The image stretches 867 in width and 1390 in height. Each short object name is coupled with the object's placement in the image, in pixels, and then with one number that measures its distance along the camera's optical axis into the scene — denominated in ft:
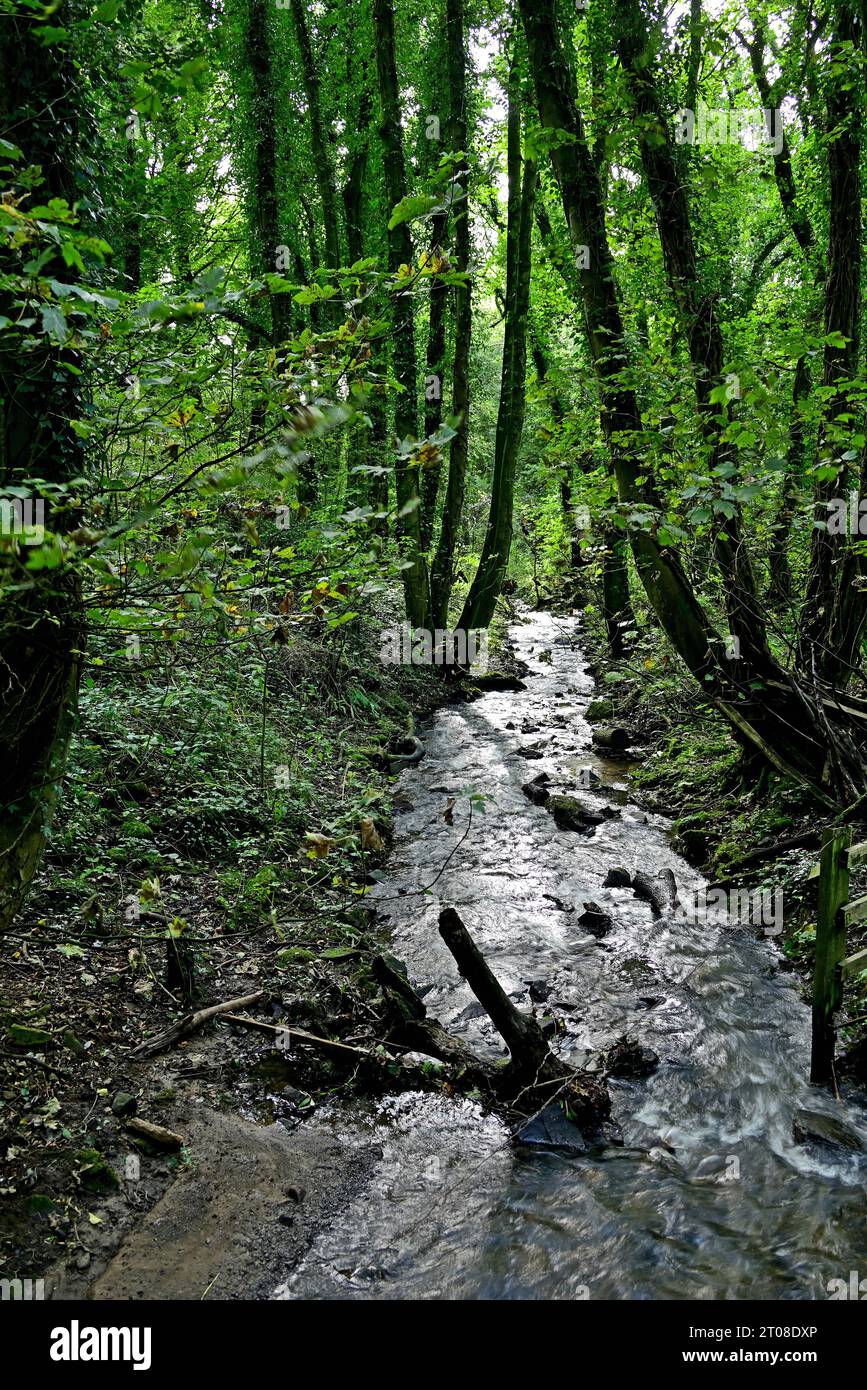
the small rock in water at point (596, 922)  24.22
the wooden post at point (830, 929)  15.44
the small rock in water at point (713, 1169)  15.12
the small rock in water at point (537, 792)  35.24
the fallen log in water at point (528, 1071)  15.60
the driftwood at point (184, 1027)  15.56
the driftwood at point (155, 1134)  13.41
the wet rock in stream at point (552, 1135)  15.40
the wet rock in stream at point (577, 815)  32.27
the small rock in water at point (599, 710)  48.39
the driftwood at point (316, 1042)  16.67
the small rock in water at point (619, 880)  27.25
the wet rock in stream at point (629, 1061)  17.62
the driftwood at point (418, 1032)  16.83
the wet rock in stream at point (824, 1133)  15.51
